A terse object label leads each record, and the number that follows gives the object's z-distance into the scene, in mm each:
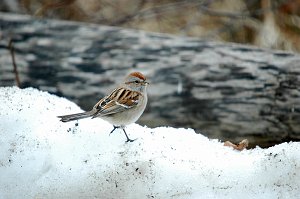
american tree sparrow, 7680
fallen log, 9562
